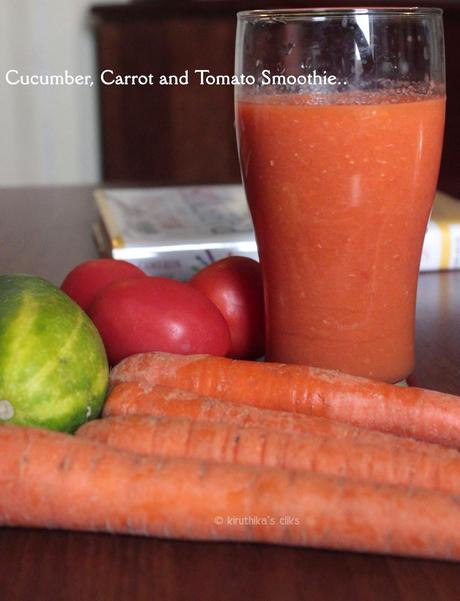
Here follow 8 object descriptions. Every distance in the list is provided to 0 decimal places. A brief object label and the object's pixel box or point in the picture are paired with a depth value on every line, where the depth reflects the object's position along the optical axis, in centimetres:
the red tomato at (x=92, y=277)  88
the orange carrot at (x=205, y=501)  54
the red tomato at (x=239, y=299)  88
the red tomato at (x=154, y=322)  79
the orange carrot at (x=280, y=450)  60
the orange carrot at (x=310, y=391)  70
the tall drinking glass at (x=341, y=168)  75
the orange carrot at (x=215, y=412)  65
